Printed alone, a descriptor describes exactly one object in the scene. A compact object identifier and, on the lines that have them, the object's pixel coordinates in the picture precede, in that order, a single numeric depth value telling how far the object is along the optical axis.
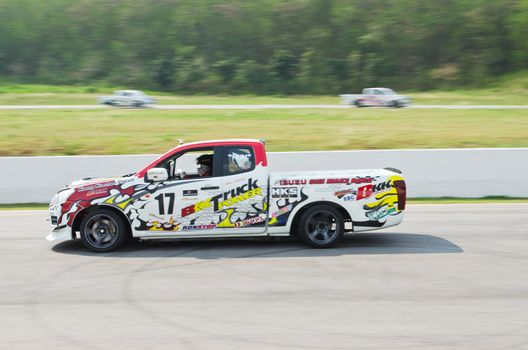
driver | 10.34
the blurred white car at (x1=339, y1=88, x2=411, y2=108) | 36.25
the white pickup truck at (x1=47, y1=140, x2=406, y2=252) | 10.15
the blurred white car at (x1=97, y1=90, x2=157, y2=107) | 35.91
